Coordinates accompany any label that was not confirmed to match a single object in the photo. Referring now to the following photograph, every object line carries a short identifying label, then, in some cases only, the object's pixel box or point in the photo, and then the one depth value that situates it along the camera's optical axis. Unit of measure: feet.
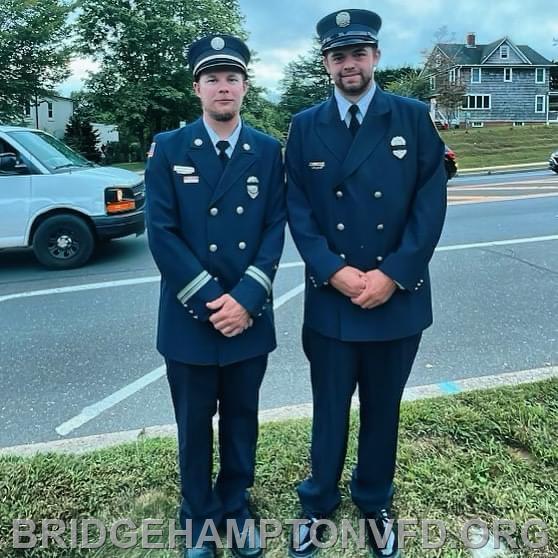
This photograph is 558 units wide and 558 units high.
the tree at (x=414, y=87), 151.02
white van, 24.63
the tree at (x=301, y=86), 175.83
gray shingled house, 171.42
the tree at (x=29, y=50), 79.71
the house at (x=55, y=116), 152.97
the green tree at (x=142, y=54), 100.01
